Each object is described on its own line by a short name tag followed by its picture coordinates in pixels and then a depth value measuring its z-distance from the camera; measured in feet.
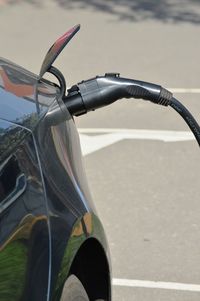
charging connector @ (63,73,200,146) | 12.98
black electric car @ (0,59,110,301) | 9.62
